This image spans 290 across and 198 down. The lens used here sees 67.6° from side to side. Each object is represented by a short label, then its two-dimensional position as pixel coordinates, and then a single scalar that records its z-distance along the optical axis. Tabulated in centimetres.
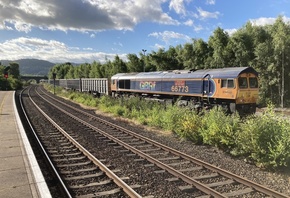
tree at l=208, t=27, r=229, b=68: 2371
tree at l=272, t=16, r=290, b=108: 1950
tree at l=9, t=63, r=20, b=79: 8978
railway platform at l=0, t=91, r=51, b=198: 481
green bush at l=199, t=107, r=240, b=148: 792
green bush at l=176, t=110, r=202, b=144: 927
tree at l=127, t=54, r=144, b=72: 3960
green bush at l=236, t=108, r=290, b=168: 629
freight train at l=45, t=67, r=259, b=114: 1314
